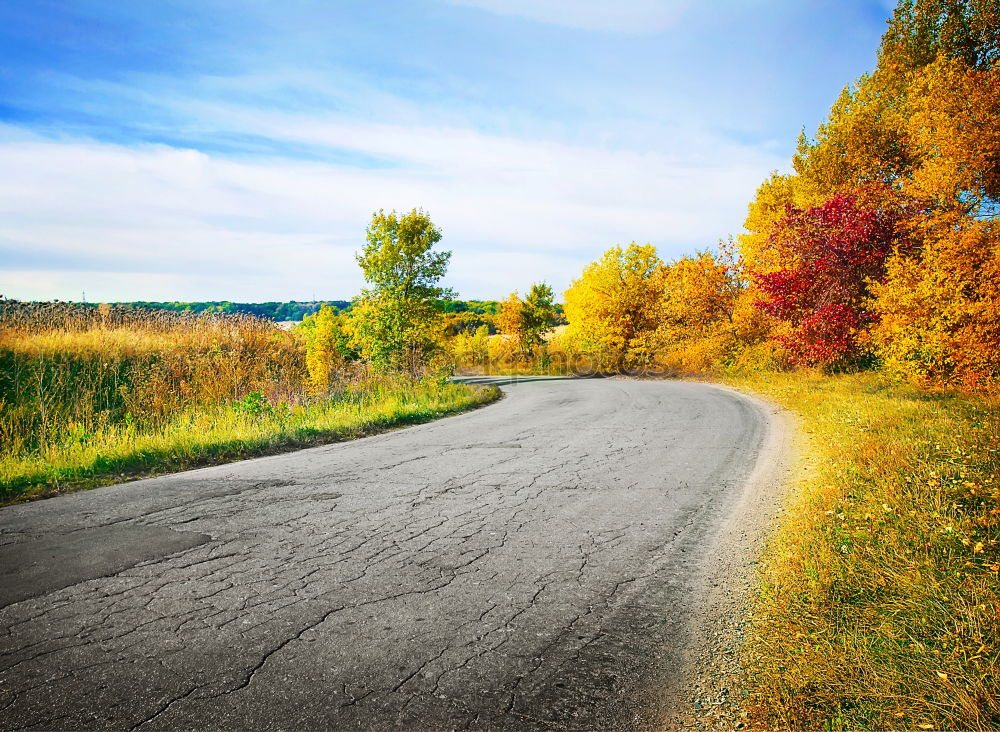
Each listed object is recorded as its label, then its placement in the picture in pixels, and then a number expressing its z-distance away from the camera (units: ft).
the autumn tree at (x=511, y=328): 144.66
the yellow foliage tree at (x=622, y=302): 105.50
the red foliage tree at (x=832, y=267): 47.67
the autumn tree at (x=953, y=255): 30.09
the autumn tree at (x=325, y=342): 47.72
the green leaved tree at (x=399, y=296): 61.98
